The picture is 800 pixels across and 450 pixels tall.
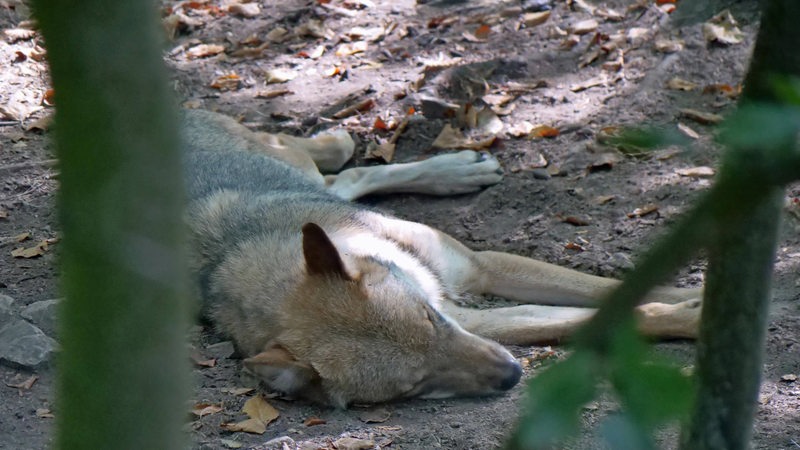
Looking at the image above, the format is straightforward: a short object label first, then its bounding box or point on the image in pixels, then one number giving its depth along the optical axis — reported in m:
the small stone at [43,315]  9.93
